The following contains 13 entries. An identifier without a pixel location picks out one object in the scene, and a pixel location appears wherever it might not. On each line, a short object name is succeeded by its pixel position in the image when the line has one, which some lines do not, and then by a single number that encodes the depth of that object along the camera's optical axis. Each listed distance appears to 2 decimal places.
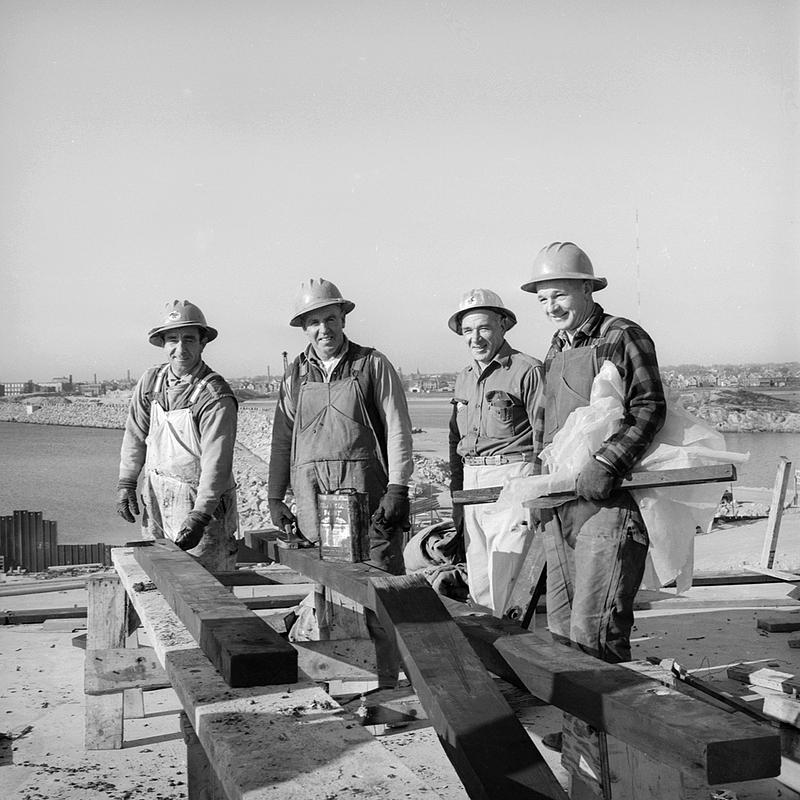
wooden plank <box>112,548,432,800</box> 1.67
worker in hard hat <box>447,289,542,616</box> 5.29
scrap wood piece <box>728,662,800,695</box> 3.67
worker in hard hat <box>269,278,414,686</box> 4.77
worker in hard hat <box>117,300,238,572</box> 4.94
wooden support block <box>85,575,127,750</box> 4.92
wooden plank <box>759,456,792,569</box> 7.70
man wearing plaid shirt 3.34
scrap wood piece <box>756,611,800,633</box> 6.15
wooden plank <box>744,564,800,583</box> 6.81
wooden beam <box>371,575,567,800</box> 1.92
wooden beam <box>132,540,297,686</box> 2.28
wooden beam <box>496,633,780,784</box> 1.77
